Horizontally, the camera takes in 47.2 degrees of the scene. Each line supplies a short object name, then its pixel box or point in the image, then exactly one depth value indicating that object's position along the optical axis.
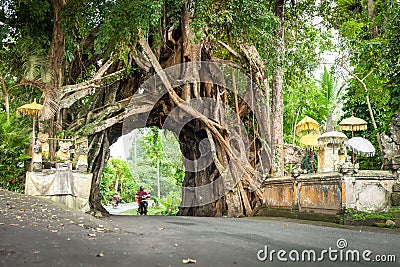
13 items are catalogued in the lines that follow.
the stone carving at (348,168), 7.95
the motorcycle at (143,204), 15.95
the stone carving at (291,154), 14.35
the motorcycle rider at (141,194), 16.06
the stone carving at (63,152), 10.77
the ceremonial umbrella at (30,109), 10.96
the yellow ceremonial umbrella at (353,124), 12.47
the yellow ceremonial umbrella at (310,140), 13.92
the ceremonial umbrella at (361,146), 11.95
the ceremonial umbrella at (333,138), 9.65
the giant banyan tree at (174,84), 11.95
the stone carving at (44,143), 10.57
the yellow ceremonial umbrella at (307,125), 13.60
